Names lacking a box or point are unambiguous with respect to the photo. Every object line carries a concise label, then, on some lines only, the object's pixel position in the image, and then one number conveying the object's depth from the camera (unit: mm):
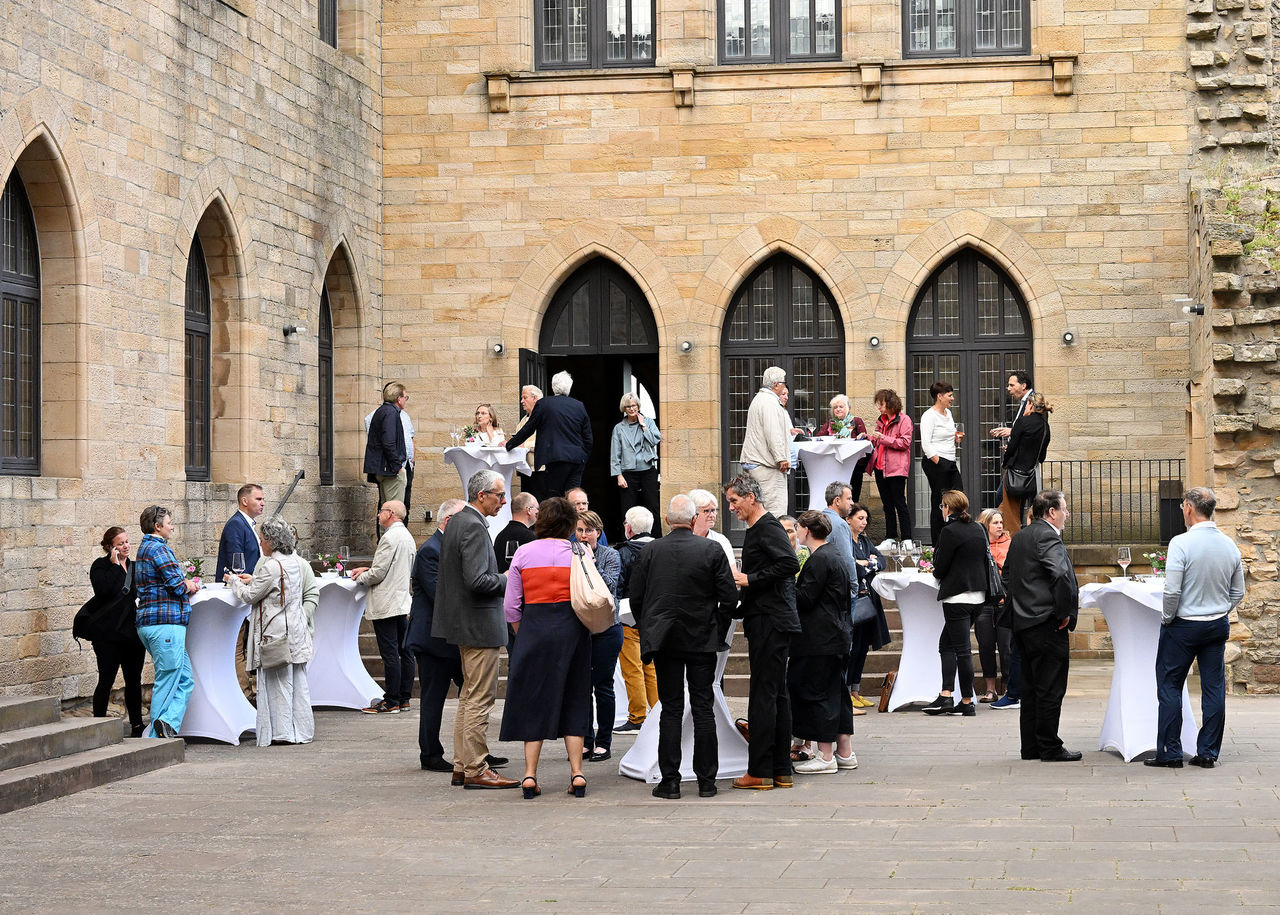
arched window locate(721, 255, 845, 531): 18109
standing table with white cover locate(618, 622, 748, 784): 9328
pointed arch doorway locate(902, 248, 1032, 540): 17828
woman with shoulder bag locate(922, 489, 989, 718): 11797
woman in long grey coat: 11039
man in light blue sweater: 9484
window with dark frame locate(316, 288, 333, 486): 16953
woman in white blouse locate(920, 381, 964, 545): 15422
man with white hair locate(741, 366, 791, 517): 14633
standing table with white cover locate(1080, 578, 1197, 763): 9930
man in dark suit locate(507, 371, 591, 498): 14570
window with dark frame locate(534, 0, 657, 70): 18312
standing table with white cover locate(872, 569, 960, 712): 12406
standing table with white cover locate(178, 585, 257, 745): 11172
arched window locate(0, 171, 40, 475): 11672
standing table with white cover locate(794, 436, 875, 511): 15352
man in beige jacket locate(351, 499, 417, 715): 12531
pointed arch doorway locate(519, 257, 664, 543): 18328
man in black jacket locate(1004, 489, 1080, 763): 9742
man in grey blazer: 9086
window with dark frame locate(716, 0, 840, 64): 18094
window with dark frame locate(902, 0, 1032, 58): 17875
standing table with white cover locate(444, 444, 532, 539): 15391
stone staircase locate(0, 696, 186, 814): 8750
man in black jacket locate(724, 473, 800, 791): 8953
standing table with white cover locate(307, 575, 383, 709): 12773
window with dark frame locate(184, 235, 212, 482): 14266
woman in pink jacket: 15570
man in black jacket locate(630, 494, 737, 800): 8820
